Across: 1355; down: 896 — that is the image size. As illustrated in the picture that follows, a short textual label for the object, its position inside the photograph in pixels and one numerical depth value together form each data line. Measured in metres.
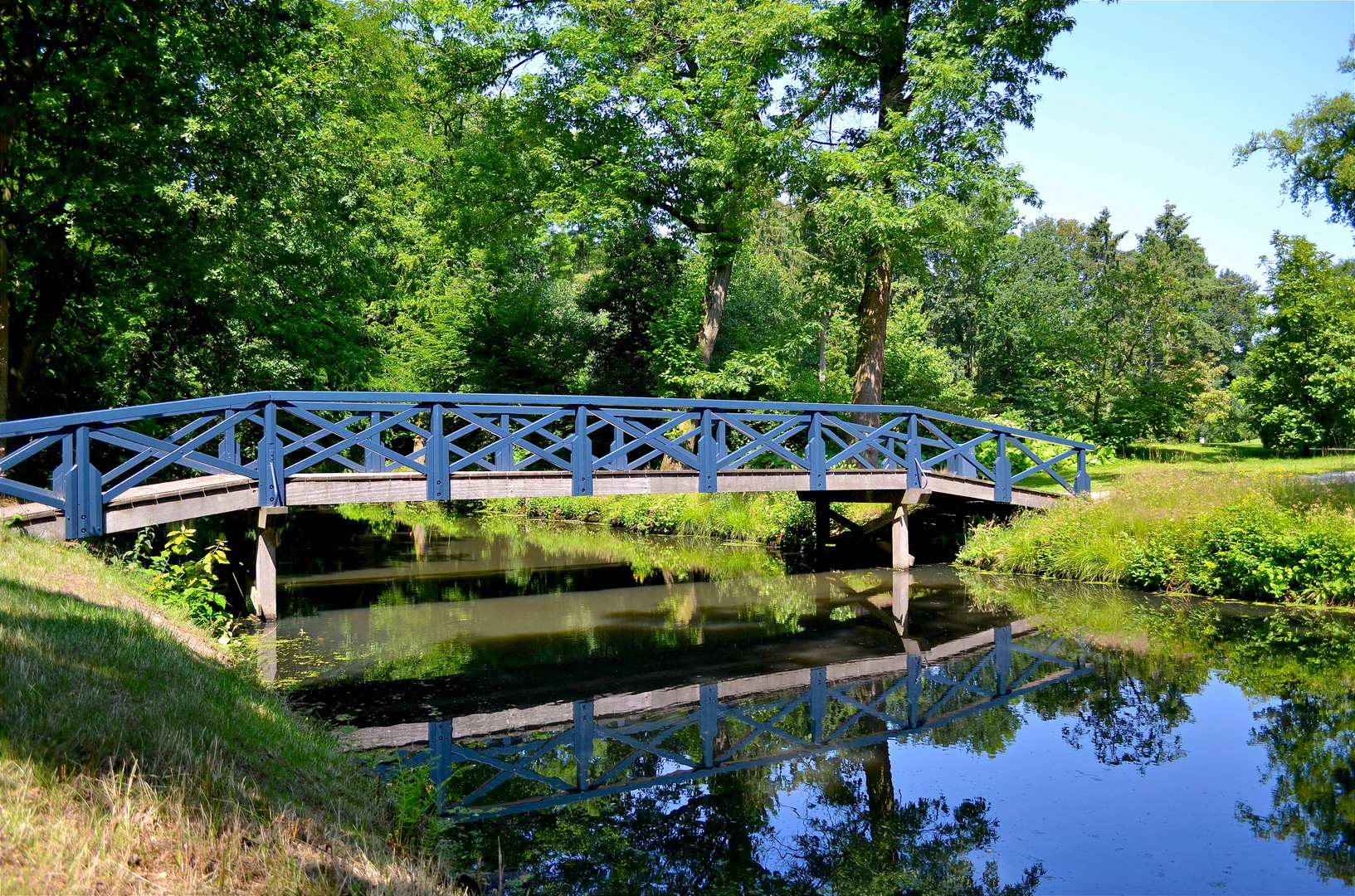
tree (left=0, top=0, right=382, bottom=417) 12.17
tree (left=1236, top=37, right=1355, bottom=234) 24.38
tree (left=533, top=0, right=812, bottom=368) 19.17
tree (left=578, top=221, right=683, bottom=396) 25.61
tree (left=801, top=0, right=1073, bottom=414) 16.61
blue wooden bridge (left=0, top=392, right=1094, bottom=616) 9.41
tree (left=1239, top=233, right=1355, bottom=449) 24.67
